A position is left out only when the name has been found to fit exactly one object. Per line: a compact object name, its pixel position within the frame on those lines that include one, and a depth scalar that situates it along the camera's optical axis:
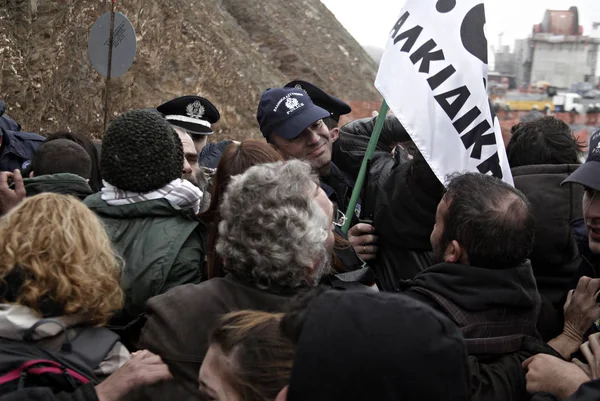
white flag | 3.49
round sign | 8.31
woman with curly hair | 2.30
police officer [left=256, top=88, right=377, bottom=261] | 3.93
